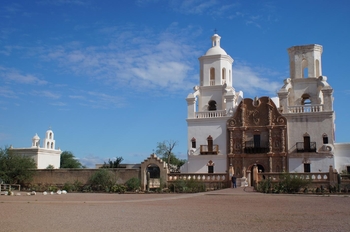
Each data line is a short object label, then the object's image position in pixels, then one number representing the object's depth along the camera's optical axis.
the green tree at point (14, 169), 38.78
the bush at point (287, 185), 26.55
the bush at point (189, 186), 31.15
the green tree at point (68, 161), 67.81
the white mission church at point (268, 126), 37.81
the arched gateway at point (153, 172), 35.29
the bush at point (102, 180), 35.22
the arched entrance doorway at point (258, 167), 39.41
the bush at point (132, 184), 33.94
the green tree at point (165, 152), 61.39
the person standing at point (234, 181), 32.88
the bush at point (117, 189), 32.75
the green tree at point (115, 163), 42.56
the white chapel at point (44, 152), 50.09
